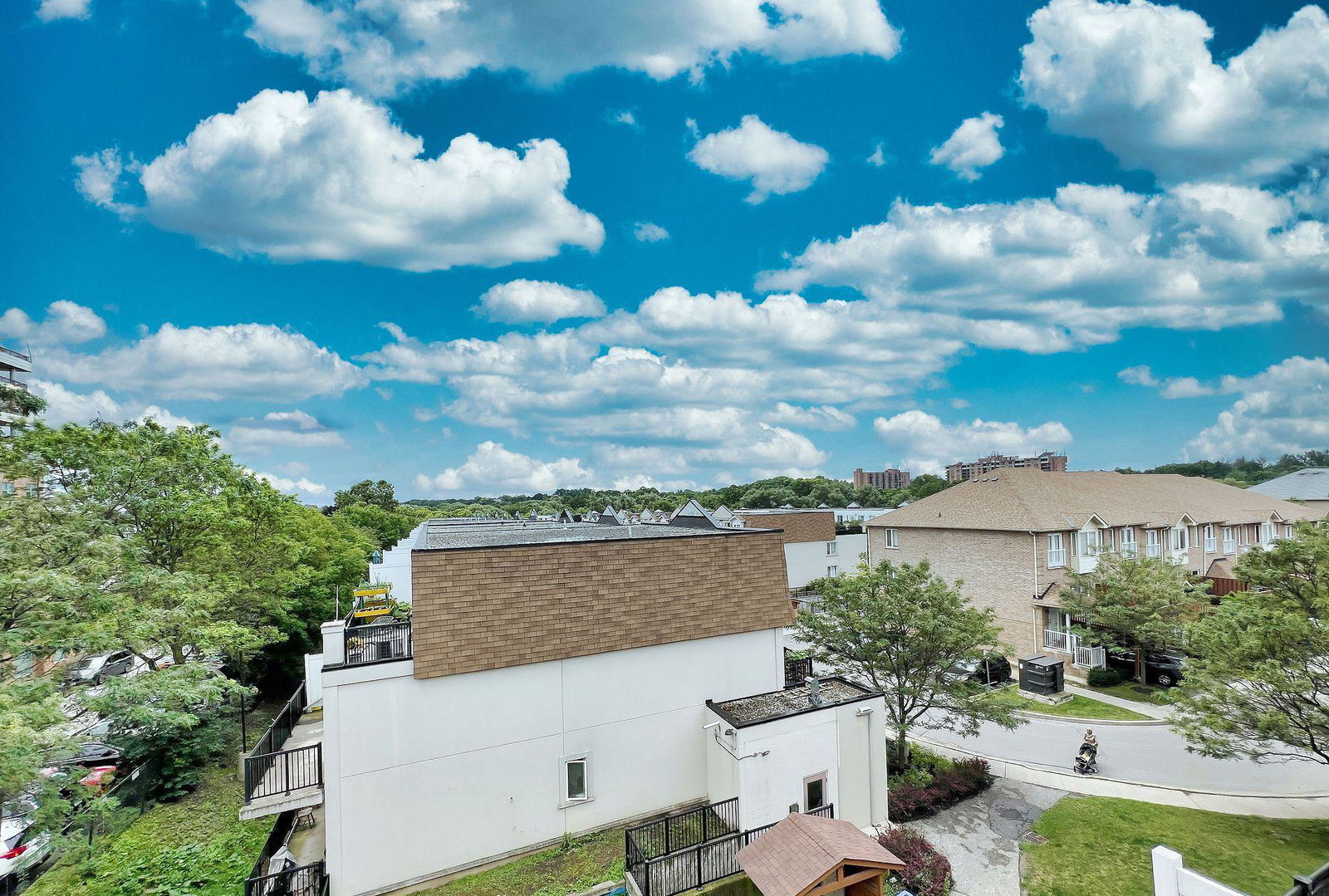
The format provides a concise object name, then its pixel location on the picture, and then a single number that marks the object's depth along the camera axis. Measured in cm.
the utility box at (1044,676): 2203
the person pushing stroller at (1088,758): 1559
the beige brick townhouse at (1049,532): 2592
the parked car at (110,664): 2723
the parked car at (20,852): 1370
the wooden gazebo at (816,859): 862
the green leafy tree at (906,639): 1464
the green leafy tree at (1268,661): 1218
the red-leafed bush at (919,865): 1059
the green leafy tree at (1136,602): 2155
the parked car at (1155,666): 2262
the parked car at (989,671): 2206
